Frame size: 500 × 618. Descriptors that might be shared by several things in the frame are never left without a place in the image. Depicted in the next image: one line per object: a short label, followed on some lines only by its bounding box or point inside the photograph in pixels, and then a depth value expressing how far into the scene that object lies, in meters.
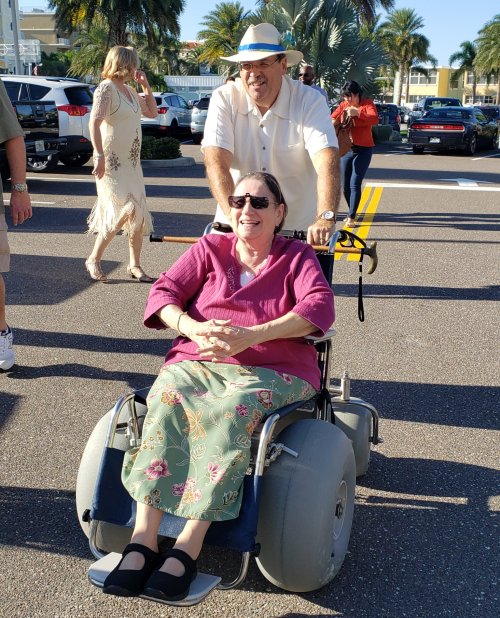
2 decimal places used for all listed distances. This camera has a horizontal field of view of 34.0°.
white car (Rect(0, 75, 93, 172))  16.02
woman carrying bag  10.51
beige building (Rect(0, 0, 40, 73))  48.62
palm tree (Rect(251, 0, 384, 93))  21.38
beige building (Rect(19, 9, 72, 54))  97.00
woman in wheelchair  2.77
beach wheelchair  2.82
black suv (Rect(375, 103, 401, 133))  34.62
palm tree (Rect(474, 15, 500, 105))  84.77
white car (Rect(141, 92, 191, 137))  26.50
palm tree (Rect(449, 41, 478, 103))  108.31
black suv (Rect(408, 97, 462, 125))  35.06
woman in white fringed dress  7.16
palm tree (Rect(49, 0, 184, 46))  31.25
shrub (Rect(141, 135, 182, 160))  19.58
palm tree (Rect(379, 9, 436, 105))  94.88
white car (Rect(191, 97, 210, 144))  27.45
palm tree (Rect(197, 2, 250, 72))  64.06
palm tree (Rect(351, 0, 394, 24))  41.09
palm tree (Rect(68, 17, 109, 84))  38.00
